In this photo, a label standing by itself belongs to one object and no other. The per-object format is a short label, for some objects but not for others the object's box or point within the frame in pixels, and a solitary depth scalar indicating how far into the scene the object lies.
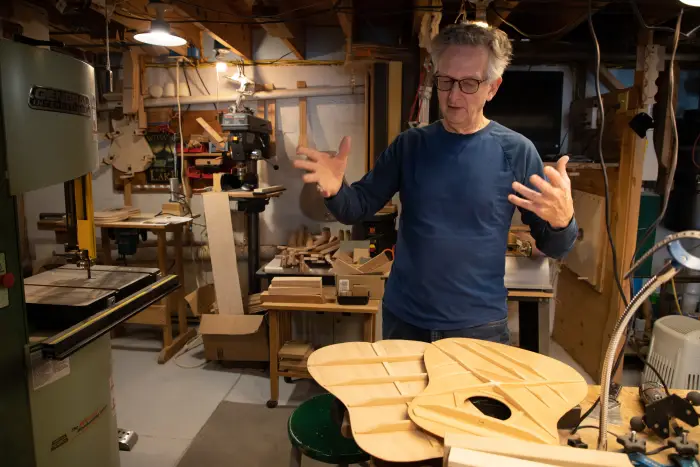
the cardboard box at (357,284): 2.67
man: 1.41
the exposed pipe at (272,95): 3.62
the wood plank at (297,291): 2.67
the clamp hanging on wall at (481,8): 1.89
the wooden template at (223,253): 3.19
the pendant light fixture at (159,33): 2.30
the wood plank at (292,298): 2.66
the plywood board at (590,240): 2.93
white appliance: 2.46
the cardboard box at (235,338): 3.01
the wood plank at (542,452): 0.71
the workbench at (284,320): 2.65
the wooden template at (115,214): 3.28
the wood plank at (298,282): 2.71
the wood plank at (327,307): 2.63
